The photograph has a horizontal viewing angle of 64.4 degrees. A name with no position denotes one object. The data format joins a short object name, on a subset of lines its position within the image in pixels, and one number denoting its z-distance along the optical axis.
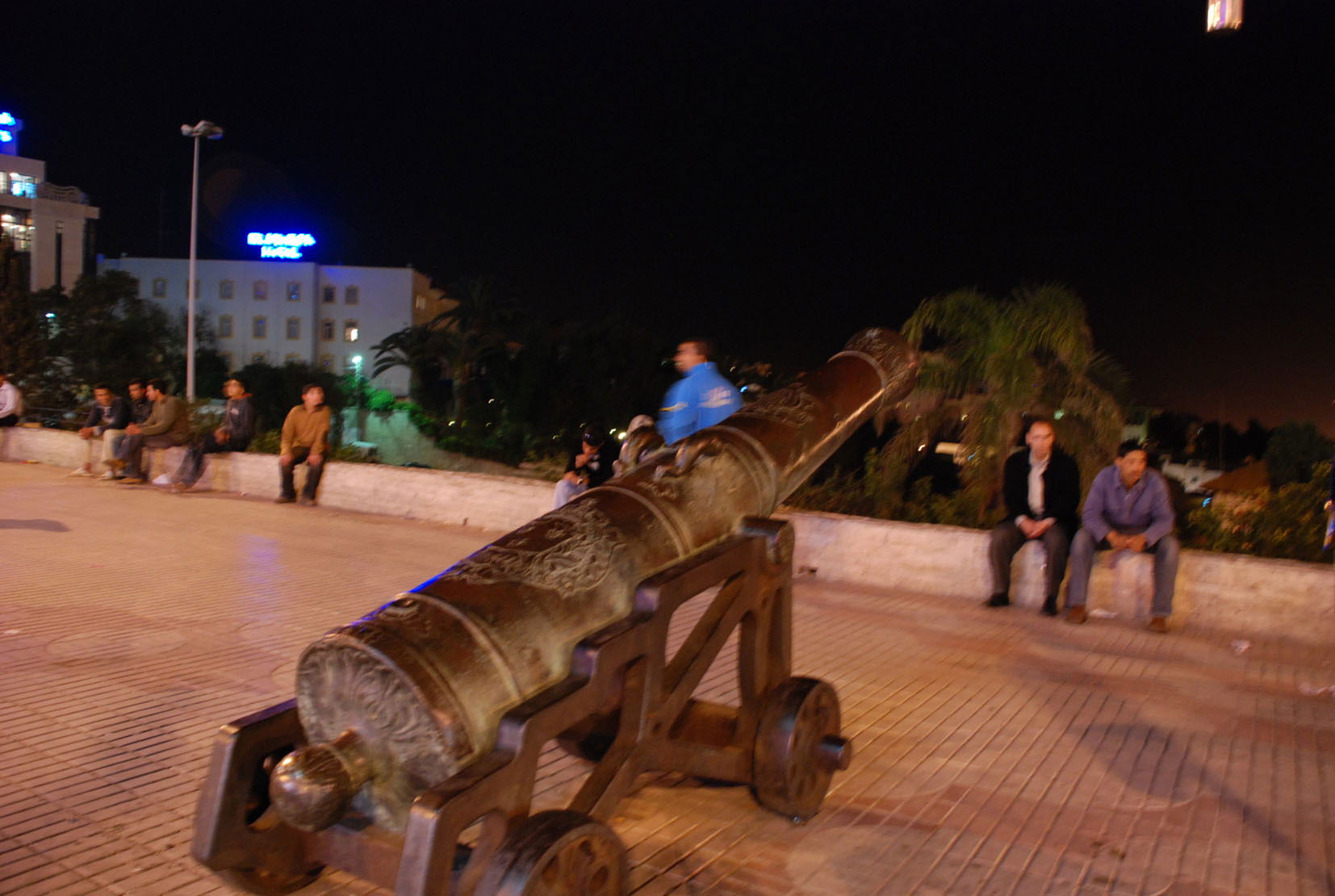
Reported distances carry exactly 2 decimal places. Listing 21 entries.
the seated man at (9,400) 14.00
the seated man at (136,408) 13.48
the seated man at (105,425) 13.54
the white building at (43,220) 78.31
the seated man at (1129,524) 6.93
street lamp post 22.83
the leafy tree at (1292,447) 28.39
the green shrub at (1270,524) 8.34
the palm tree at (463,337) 51.88
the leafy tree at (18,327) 31.00
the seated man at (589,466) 8.72
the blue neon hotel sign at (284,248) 85.00
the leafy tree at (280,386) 56.31
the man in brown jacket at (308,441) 11.95
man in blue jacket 6.09
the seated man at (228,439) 12.98
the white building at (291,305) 82.69
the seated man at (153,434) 13.27
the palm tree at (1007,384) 10.99
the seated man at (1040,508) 7.32
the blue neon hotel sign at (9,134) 83.38
